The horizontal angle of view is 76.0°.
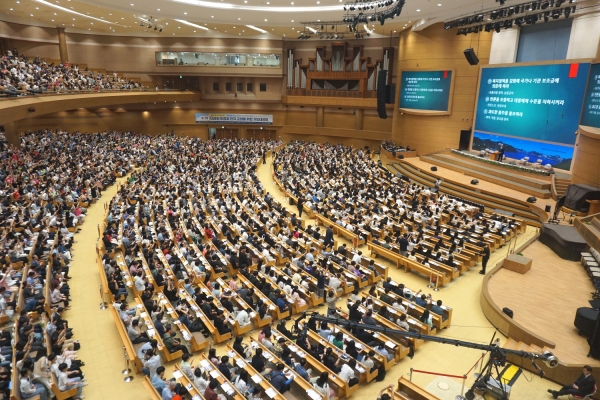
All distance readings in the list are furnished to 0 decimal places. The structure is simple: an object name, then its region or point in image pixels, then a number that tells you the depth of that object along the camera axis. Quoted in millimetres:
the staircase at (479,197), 14212
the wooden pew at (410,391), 5547
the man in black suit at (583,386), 5656
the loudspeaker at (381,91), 20125
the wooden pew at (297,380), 5648
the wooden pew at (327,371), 5973
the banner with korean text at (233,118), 30938
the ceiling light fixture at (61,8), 18798
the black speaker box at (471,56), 17516
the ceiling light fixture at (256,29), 24641
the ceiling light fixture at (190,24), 22803
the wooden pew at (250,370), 5627
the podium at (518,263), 9469
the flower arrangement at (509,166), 16083
